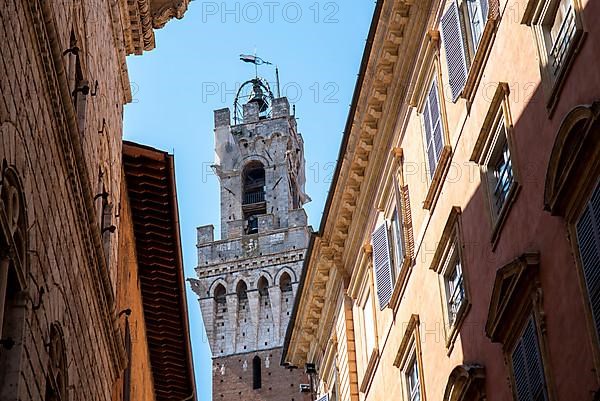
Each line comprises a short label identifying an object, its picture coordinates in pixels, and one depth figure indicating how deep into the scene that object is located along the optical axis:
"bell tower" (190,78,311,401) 75.12
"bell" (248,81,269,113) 86.72
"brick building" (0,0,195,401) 11.28
